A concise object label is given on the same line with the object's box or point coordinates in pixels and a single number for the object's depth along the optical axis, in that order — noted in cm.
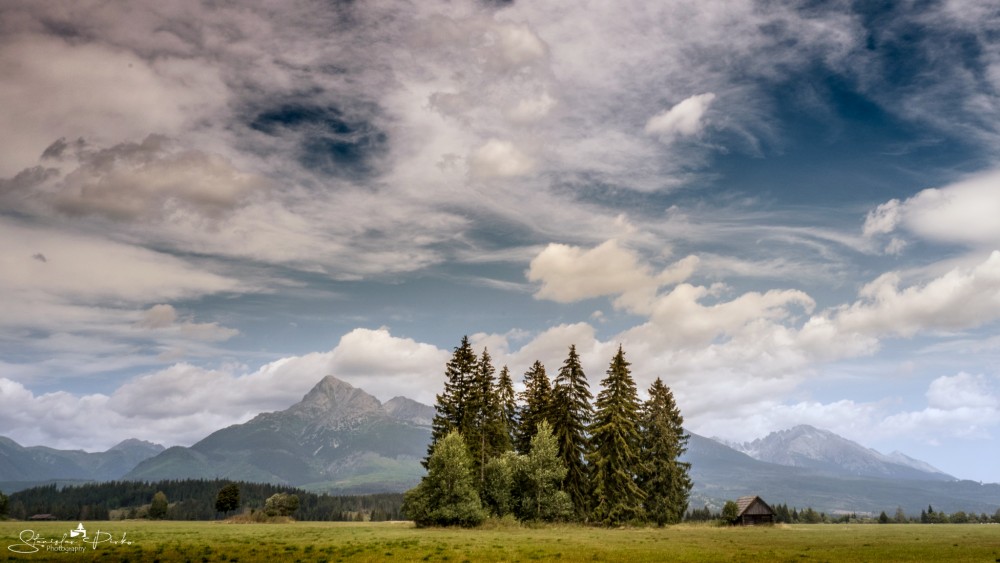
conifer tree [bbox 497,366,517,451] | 7988
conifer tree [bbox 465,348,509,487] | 7438
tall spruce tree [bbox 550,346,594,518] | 7256
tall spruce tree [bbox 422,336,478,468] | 7512
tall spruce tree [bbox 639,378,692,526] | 7169
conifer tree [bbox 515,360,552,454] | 7794
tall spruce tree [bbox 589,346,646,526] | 6712
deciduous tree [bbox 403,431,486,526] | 6119
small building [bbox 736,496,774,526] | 8694
